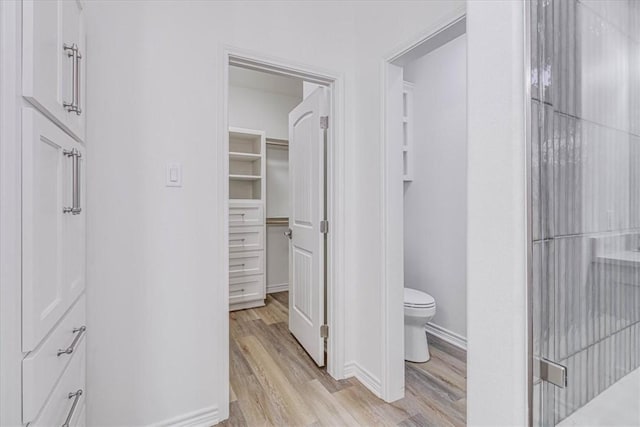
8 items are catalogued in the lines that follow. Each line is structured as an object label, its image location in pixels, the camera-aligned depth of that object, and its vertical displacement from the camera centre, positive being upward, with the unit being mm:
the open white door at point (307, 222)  2209 -71
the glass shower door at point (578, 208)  741 +13
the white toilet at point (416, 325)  2252 -838
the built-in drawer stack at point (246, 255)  3480 -483
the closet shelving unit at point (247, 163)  3707 +641
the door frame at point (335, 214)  2072 -7
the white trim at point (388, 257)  1856 -266
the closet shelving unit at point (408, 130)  2902 +788
